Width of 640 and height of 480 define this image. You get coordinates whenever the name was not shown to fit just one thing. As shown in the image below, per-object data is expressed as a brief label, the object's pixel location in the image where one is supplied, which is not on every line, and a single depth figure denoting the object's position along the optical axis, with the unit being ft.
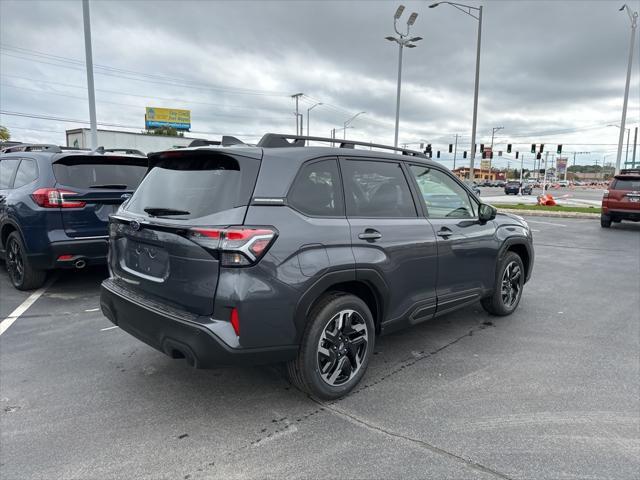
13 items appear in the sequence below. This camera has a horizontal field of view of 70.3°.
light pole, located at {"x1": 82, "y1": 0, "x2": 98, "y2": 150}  45.98
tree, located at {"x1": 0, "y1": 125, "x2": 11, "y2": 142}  134.52
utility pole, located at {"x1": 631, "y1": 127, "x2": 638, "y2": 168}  238.25
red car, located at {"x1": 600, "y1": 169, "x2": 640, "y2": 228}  42.98
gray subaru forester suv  8.87
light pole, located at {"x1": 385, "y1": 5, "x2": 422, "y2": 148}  81.30
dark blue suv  17.81
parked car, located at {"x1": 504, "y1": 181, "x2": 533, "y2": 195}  153.99
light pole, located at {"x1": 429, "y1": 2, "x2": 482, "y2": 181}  69.21
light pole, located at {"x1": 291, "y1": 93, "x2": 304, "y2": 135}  177.97
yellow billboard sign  274.36
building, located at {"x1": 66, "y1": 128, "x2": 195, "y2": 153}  94.79
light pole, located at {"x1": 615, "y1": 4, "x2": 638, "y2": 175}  73.67
